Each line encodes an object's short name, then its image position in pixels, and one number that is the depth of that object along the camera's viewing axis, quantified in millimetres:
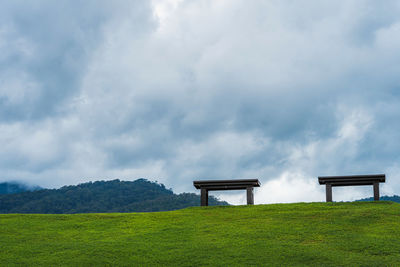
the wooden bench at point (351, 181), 25172
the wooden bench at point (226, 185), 26062
